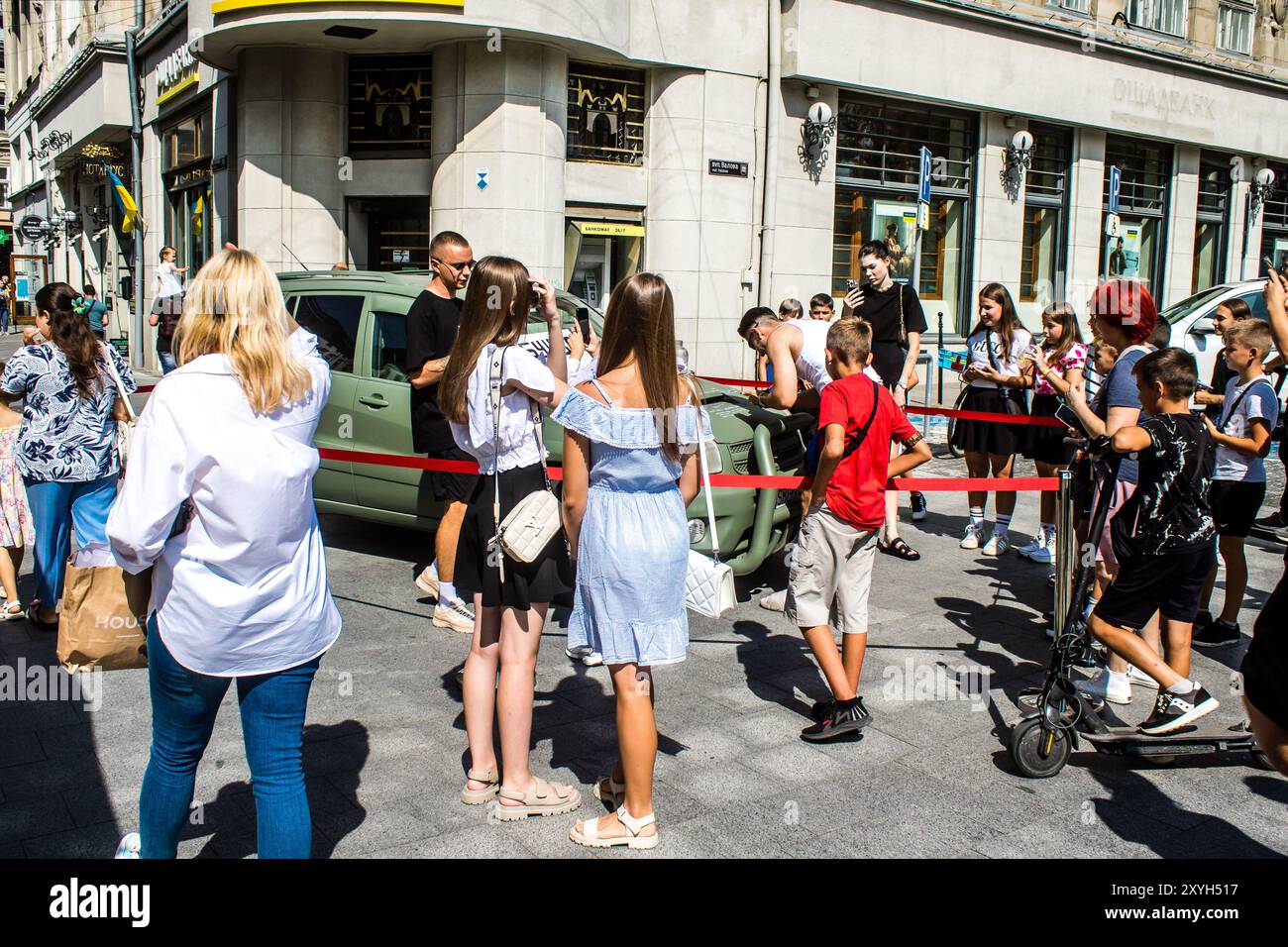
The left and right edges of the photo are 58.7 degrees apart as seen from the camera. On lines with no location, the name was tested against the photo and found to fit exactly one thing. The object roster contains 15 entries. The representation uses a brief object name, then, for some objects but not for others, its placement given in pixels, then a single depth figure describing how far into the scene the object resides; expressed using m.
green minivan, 6.75
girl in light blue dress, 3.67
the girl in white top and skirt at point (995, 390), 8.18
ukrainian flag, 22.00
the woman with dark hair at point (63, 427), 5.68
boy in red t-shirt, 4.82
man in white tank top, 6.73
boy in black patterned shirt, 4.54
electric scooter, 4.37
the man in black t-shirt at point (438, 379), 6.21
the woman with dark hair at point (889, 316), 8.15
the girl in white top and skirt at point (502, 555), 4.00
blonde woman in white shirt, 2.90
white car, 13.66
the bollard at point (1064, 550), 4.89
